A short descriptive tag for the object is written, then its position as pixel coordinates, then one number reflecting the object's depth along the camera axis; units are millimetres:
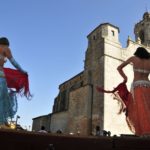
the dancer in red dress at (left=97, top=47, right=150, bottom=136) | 2776
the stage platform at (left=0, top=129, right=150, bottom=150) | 1688
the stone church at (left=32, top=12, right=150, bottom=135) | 15662
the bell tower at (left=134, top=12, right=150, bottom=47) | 23628
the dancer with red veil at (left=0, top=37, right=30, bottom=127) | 2979
